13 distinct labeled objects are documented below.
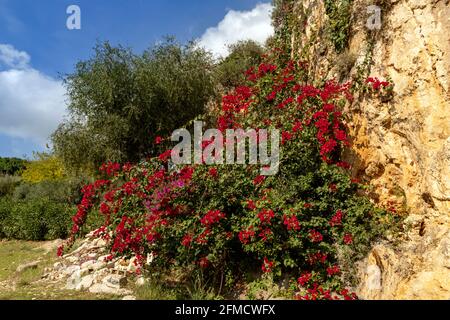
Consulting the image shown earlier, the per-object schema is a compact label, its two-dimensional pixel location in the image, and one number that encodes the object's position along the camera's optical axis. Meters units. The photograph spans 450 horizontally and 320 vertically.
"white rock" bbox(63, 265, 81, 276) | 7.70
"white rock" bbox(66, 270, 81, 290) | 6.79
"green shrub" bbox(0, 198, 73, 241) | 12.92
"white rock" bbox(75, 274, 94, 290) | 6.61
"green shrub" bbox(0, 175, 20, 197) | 22.22
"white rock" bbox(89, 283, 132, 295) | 6.30
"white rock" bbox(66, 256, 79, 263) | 8.63
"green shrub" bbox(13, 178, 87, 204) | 17.53
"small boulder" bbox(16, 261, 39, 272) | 8.61
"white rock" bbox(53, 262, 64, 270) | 8.28
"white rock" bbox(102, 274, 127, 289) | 6.49
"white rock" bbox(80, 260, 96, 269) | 7.54
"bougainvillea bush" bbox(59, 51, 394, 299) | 5.77
